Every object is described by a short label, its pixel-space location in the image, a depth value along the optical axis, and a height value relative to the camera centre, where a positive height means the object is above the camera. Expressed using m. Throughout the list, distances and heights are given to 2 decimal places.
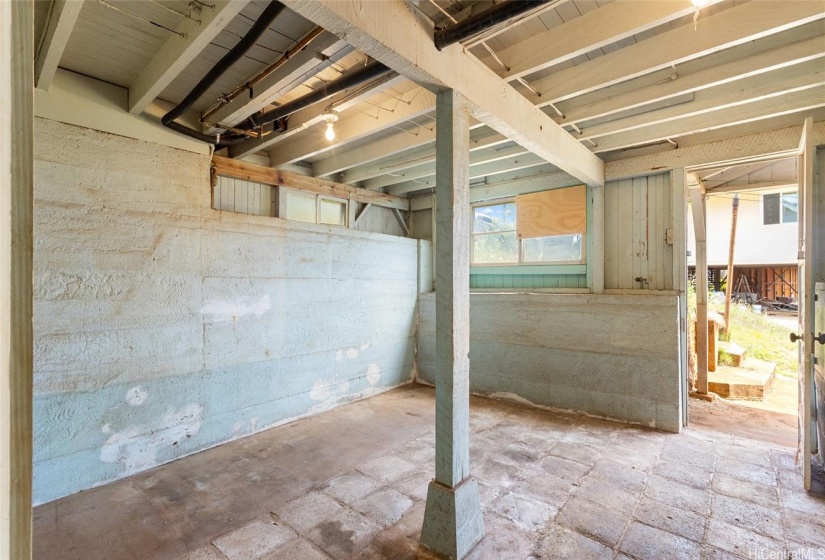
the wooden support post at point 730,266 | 6.07 +0.22
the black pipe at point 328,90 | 2.12 +1.16
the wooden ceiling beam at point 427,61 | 1.47 +1.04
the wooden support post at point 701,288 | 4.56 -0.11
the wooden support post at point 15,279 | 0.49 +0.00
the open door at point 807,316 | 2.33 -0.24
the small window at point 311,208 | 4.20 +0.84
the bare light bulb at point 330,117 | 2.71 +1.16
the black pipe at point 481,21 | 1.47 +1.08
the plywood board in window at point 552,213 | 4.21 +0.77
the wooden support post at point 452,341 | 1.94 -0.32
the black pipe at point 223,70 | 1.77 +1.18
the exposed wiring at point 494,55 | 2.19 +1.31
